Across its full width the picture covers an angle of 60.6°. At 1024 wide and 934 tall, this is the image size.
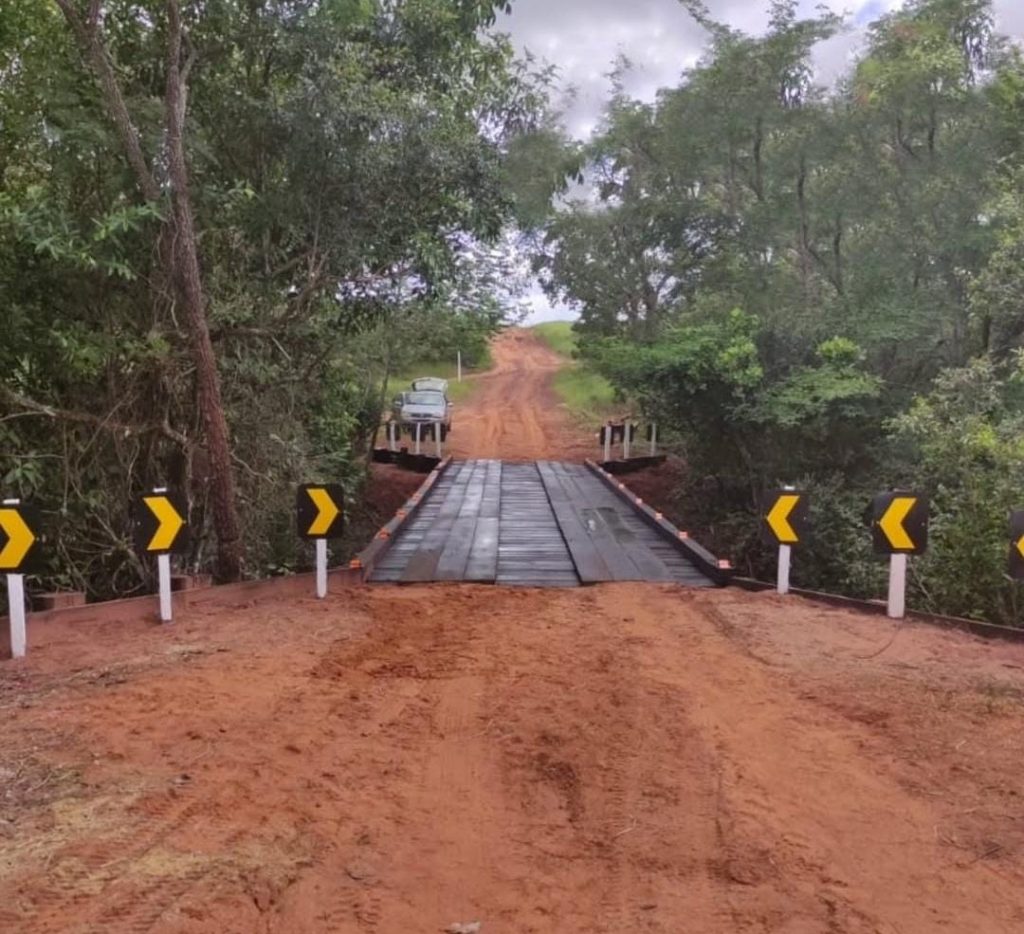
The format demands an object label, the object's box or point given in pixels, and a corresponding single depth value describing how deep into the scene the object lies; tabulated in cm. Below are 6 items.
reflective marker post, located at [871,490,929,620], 659
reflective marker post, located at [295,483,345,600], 728
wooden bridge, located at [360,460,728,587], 862
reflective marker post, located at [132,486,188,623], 629
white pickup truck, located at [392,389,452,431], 2772
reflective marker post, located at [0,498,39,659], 537
